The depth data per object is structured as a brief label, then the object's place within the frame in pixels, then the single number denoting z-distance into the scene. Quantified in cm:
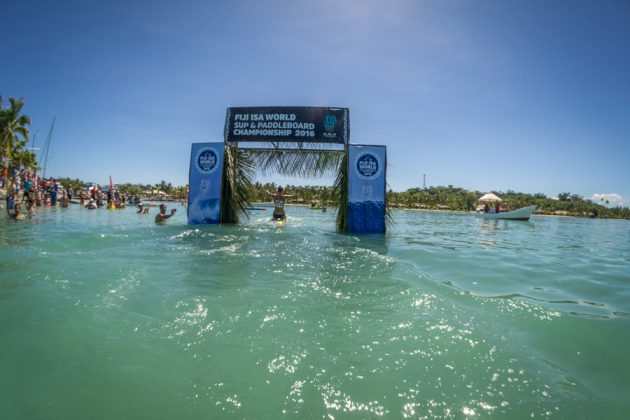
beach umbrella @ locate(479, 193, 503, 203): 3488
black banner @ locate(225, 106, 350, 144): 1362
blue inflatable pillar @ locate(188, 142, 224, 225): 1386
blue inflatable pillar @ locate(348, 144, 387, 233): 1297
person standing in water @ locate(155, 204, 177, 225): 1389
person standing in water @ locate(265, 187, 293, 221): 1480
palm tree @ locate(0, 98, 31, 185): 3628
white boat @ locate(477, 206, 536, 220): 2823
